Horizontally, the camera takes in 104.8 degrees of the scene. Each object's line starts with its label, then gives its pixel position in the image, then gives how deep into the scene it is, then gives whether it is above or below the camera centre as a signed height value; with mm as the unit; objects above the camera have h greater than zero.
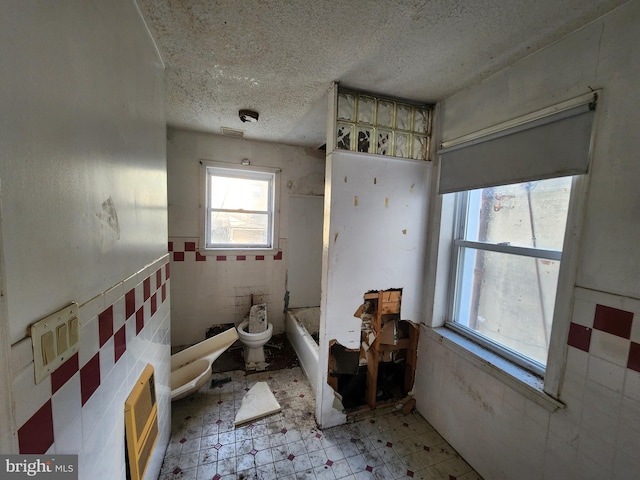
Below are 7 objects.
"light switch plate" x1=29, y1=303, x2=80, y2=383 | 488 -292
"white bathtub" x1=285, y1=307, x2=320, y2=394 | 2104 -1210
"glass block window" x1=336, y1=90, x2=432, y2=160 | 1615 +657
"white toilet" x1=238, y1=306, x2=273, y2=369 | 2361 -1232
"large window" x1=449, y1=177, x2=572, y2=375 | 1220 -216
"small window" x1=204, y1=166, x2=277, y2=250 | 2709 +71
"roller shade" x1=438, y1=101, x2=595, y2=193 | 1052 +381
